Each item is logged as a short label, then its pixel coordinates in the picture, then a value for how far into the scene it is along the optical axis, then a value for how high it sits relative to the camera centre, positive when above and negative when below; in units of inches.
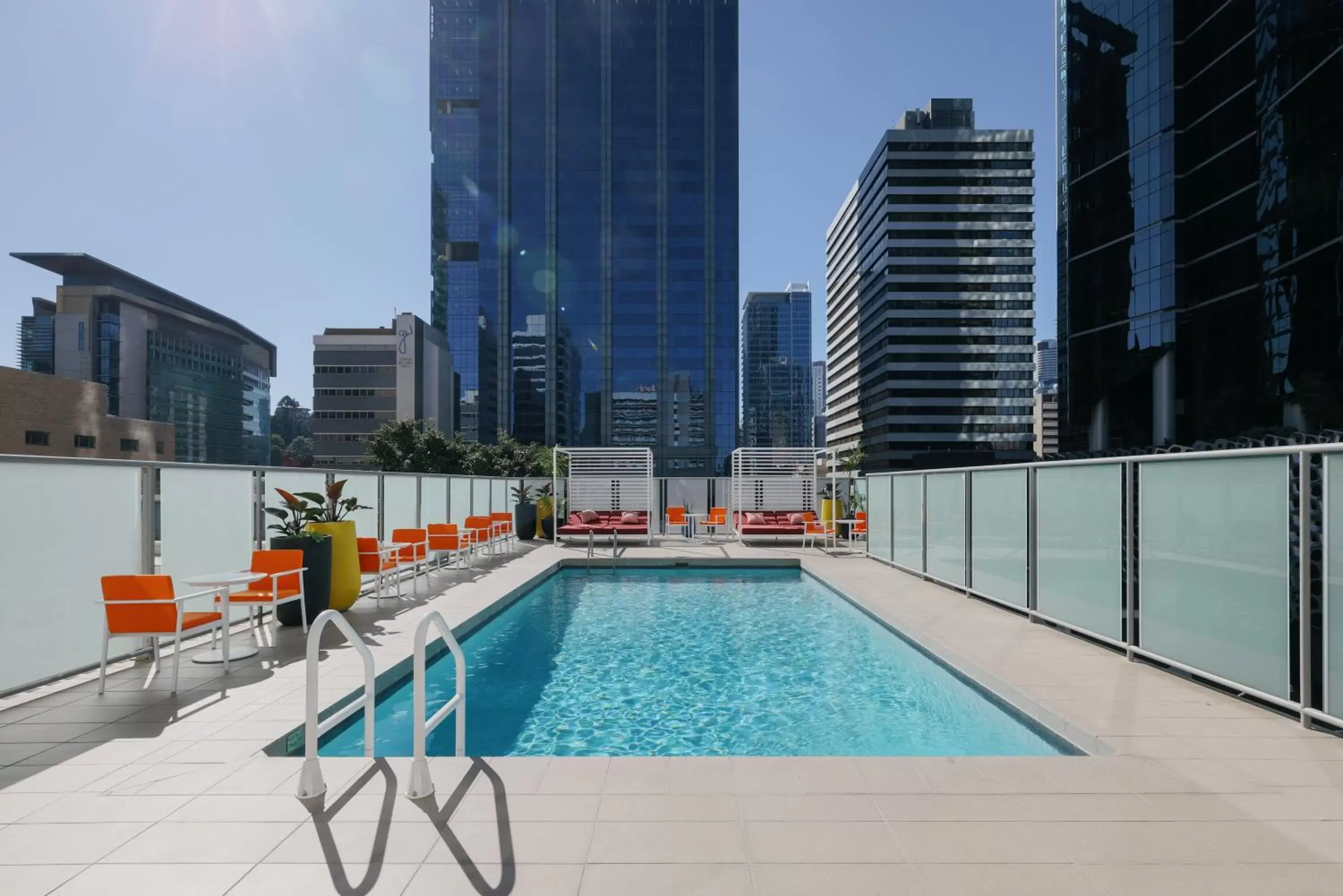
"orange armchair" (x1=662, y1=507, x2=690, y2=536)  615.2 -60.8
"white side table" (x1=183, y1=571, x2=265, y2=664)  189.0 -39.0
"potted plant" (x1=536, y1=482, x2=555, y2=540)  600.1 -59.9
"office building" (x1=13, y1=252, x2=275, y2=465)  2950.3 +549.8
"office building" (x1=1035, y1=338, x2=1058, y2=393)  7175.2 +895.9
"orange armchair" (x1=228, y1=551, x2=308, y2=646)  217.5 -43.2
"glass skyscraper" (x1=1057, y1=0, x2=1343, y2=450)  1048.2 +499.8
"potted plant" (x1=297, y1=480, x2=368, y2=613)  262.7 -38.8
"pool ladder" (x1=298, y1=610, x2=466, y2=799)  106.2 -46.5
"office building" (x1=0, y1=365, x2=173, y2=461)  1427.2 +93.4
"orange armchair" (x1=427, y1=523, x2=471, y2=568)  356.8 -47.2
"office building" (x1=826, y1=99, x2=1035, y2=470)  3147.1 +851.5
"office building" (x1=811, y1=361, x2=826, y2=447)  7386.8 +294.2
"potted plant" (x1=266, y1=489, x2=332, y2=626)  244.4 -39.5
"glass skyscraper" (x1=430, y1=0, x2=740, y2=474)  2176.4 +860.2
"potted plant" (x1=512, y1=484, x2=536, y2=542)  598.5 -60.7
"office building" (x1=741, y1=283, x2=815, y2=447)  5826.8 +893.0
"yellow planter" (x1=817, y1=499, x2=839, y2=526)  561.6 -47.7
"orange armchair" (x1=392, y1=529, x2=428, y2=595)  311.3 -46.5
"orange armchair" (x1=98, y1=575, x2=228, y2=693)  165.5 -42.9
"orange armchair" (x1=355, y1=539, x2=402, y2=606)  282.5 -46.8
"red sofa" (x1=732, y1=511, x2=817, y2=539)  536.4 -61.3
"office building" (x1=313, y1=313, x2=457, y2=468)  2488.9 +307.1
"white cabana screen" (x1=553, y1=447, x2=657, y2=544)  594.2 -28.3
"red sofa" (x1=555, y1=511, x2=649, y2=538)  534.3 -61.1
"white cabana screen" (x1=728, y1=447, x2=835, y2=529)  593.0 -23.6
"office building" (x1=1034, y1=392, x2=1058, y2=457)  5334.6 +327.2
